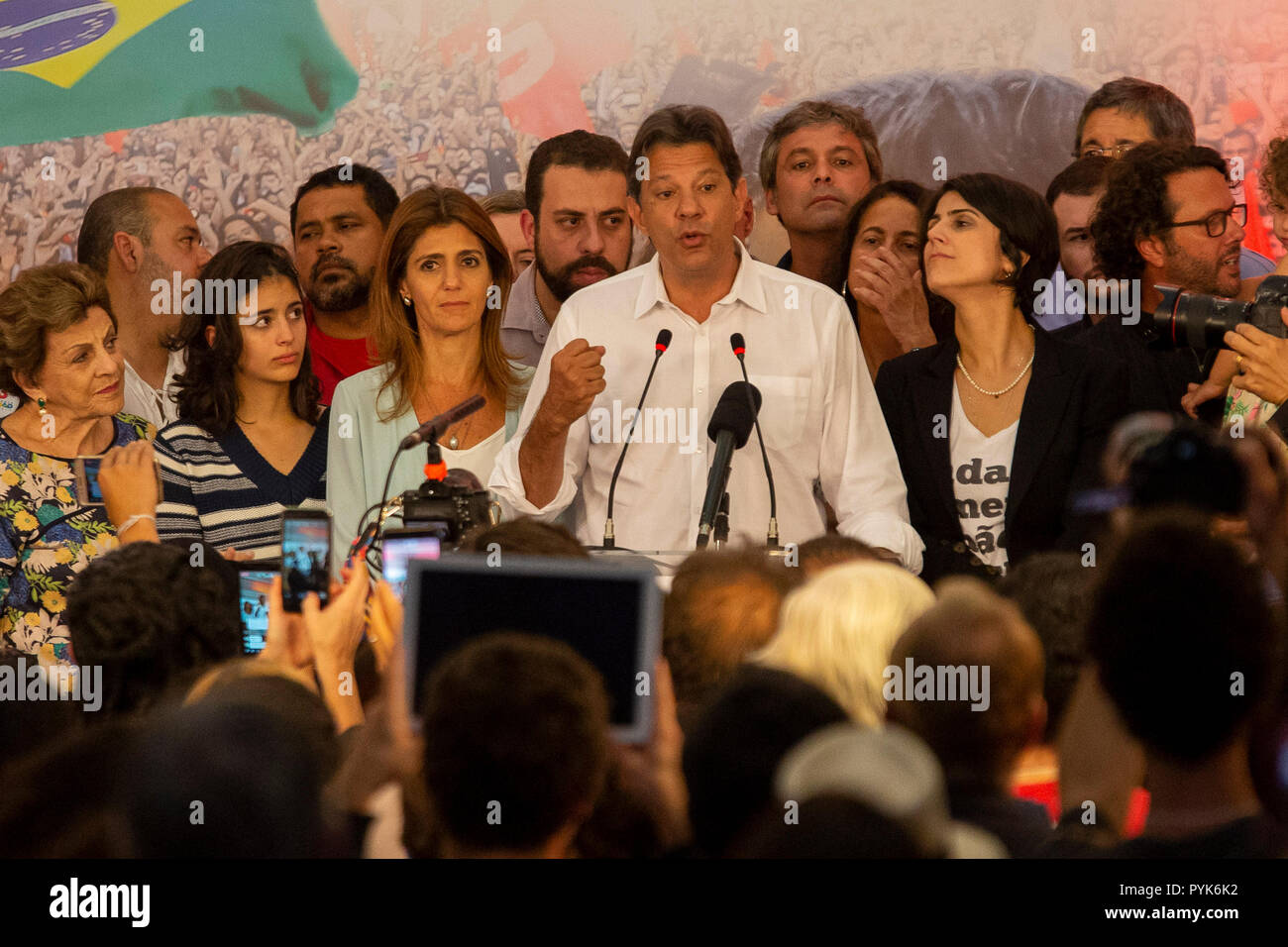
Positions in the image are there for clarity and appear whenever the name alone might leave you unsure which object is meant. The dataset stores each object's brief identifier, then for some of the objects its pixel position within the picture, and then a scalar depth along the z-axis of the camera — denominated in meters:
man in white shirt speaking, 7.79
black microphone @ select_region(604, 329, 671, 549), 6.87
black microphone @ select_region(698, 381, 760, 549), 6.35
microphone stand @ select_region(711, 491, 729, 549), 6.41
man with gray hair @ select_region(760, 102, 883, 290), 9.16
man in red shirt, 9.30
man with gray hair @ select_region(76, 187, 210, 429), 9.71
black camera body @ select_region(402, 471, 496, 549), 6.15
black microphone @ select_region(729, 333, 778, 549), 6.55
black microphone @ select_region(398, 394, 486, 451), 6.45
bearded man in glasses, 8.09
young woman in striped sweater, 8.05
